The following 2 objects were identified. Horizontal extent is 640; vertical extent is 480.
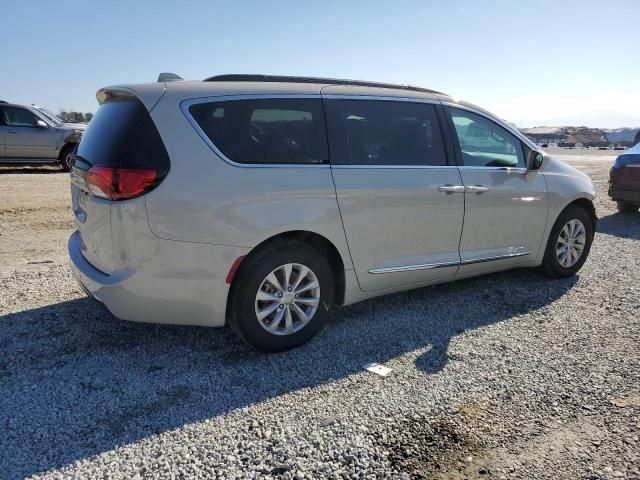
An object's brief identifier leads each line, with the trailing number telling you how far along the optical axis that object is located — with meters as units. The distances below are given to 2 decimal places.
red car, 9.54
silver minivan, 3.22
